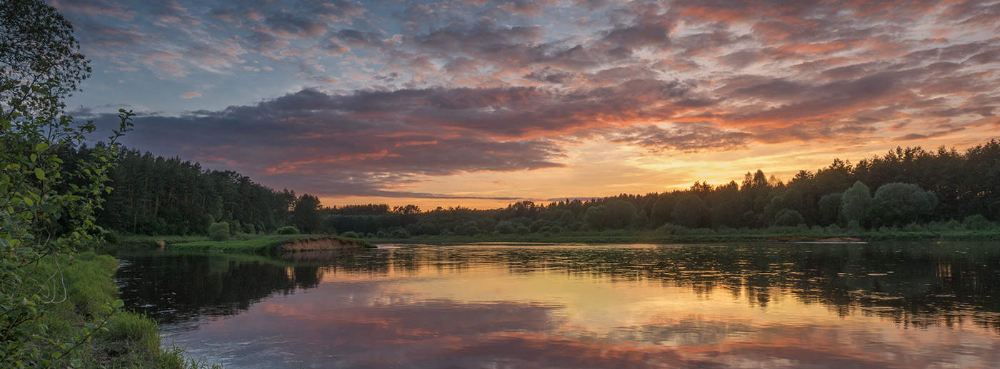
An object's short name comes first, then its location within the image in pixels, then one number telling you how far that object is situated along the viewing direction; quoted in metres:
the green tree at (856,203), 93.06
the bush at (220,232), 78.25
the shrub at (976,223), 79.62
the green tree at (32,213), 4.58
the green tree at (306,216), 139.75
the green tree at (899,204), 89.69
